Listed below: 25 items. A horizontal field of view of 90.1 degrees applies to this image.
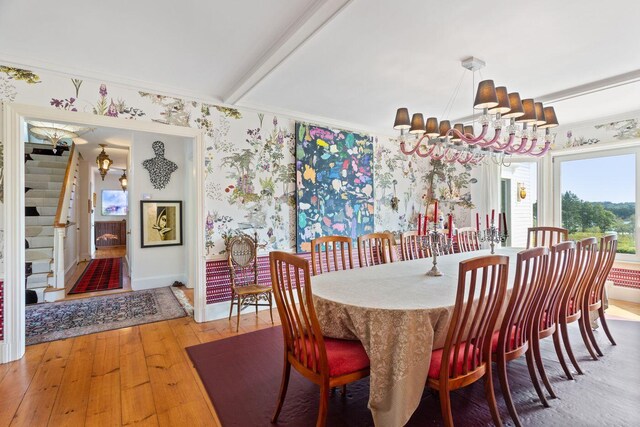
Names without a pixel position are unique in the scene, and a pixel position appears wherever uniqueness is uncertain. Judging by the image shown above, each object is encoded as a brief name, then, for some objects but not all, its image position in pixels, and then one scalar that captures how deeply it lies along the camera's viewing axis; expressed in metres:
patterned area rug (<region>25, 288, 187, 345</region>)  3.27
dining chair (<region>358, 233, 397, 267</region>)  3.01
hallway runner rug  5.04
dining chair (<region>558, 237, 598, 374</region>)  2.24
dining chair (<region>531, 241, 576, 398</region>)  1.91
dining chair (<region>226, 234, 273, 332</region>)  3.51
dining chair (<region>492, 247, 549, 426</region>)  1.67
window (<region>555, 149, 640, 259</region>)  4.24
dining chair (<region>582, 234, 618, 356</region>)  2.52
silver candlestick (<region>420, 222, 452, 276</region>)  2.31
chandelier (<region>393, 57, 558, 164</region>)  2.30
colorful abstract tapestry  4.16
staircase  4.52
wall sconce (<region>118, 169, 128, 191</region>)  8.49
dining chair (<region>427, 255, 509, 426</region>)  1.44
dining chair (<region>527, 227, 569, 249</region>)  3.50
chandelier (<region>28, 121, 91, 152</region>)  4.88
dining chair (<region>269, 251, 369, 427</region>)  1.52
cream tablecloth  1.49
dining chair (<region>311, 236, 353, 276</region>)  2.62
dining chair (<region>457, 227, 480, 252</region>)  3.80
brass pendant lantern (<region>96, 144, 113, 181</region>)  6.15
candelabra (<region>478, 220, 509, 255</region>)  2.96
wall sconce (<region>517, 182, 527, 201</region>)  5.25
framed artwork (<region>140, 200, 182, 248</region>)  5.07
